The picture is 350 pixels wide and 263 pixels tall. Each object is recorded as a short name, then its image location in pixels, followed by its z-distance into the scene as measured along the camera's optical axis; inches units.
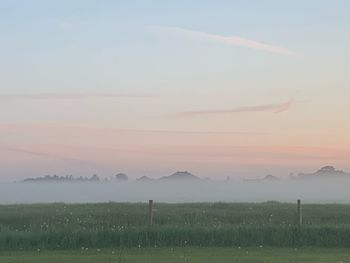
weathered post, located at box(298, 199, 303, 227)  1147.6
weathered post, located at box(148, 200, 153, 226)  1139.0
